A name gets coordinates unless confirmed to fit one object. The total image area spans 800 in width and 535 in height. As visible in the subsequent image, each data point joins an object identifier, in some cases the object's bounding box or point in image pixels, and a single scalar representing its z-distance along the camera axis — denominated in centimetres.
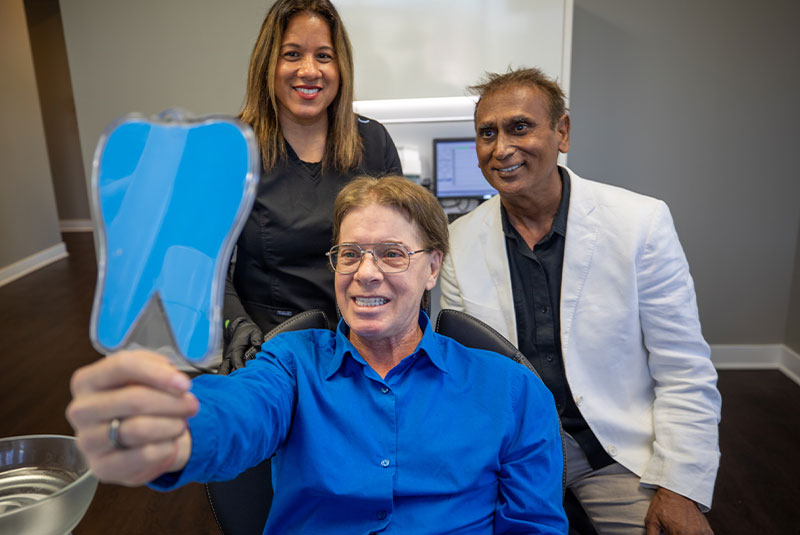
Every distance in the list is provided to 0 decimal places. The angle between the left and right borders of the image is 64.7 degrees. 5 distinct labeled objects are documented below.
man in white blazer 152
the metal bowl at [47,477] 92
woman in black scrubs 150
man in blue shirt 113
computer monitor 320
